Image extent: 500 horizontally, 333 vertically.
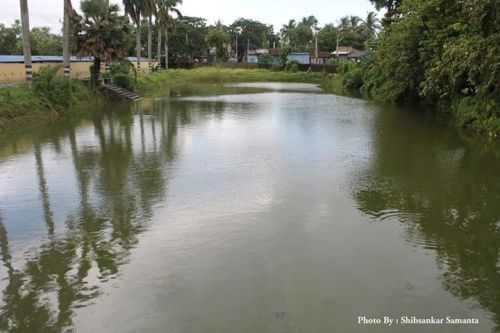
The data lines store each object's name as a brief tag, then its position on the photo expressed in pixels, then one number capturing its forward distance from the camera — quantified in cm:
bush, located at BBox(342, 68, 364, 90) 4612
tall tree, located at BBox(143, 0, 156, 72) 4443
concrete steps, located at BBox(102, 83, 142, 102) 3391
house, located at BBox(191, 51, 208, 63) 8394
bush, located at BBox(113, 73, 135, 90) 3606
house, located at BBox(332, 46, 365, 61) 7188
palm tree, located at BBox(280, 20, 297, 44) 9438
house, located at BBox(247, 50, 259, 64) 8992
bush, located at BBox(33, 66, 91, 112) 2500
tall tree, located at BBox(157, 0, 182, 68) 5543
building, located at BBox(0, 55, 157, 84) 2865
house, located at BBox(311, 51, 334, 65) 8002
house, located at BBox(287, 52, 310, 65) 7975
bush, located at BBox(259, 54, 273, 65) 7508
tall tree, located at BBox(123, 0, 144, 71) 4375
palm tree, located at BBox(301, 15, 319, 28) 9818
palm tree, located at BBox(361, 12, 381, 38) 7175
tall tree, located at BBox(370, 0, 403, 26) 4055
